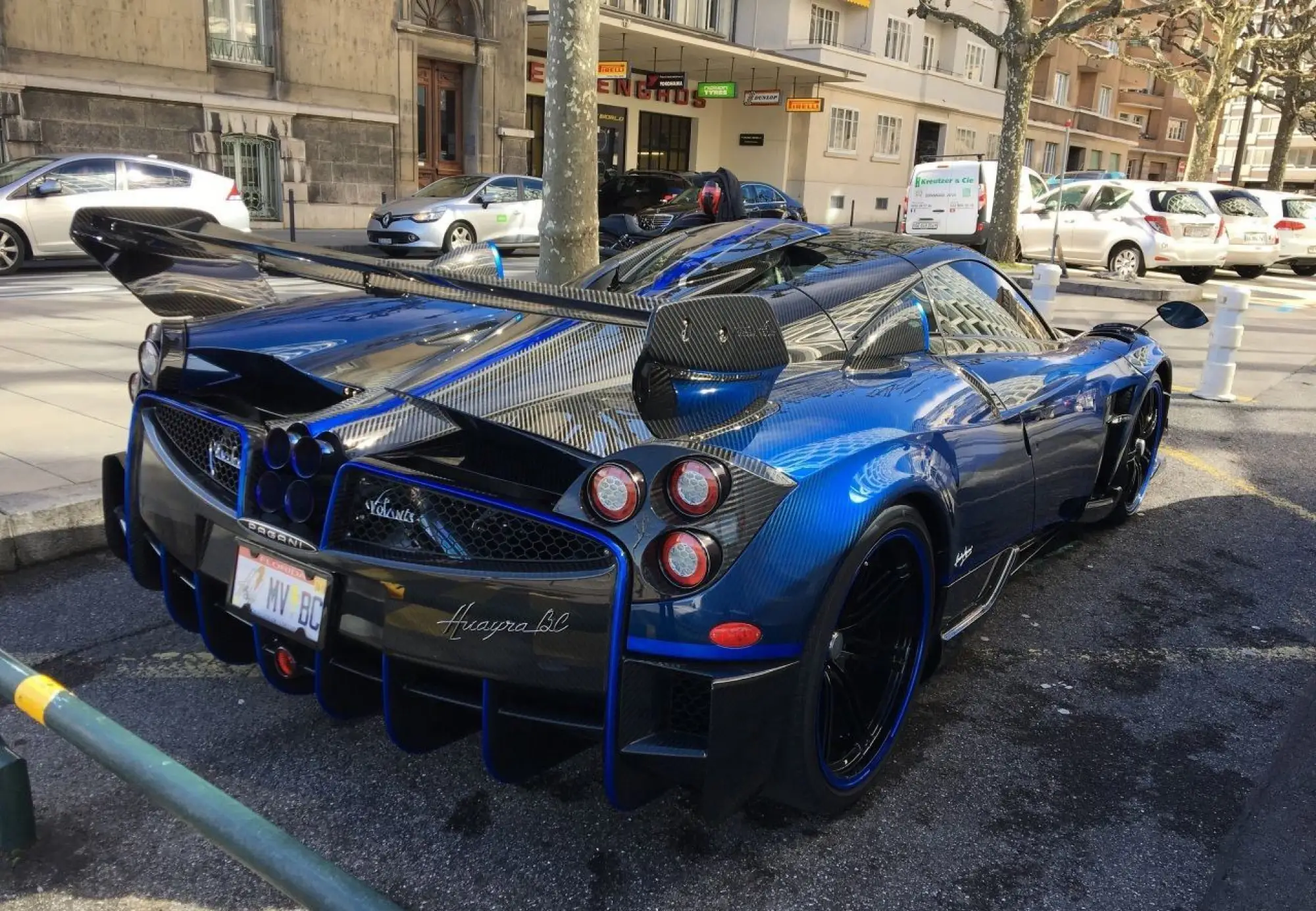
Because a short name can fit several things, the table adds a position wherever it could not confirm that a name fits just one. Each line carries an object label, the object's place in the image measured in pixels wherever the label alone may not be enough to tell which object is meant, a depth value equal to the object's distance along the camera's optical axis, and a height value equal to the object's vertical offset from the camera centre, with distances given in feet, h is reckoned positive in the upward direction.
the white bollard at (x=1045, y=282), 33.47 -2.92
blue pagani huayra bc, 6.91 -2.38
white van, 62.95 -1.02
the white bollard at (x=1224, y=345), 26.86 -3.69
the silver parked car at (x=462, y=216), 52.31 -2.87
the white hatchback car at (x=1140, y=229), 56.13 -1.91
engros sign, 92.27 +7.15
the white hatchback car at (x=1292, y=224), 67.10 -1.51
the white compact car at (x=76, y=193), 39.40 -2.05
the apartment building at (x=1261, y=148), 263.70 +12.56
